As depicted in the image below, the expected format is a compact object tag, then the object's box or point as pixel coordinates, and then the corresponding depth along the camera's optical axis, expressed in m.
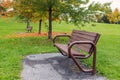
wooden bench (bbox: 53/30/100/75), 1.99
